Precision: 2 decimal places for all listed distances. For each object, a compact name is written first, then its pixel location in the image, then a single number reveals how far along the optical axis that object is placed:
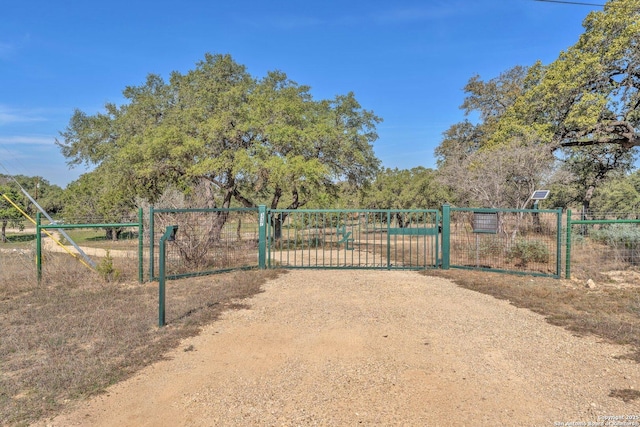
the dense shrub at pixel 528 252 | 10.90
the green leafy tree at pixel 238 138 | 15.39
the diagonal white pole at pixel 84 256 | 9.17
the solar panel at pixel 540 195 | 10.96
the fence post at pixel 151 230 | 7.96
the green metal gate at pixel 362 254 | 10.12
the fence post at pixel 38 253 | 7.88
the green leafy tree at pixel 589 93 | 15.64
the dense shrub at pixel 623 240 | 10.20
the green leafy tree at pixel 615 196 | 37.56
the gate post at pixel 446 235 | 10.17
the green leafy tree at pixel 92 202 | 26.10
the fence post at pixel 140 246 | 8.36
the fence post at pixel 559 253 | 8.91
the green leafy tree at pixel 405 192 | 36.38
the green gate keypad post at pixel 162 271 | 5.45
